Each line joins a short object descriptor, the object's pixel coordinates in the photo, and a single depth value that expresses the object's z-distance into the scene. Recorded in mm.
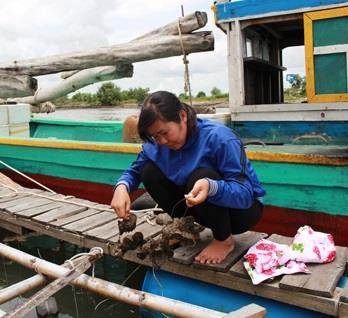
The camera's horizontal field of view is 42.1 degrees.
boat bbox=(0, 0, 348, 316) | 3293
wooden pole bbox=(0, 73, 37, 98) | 4672
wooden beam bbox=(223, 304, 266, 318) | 1596
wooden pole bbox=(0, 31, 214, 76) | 3902
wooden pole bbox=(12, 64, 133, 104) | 4441
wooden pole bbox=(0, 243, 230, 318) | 1833
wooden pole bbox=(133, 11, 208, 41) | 3840
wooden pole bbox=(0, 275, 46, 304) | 1983
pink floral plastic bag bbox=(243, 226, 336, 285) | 2137
